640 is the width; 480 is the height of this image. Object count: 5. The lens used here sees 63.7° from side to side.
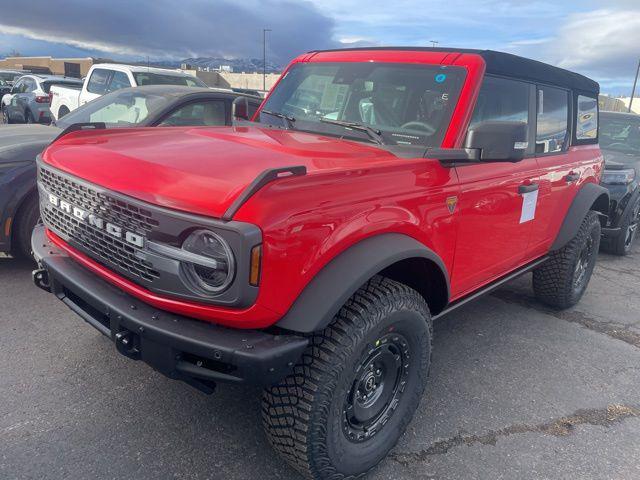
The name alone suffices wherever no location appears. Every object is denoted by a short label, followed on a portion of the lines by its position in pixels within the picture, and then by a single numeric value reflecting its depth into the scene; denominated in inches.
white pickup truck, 382.9
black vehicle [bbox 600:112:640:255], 247.4
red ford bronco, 73.1
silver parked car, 484.7
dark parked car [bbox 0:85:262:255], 159.2
